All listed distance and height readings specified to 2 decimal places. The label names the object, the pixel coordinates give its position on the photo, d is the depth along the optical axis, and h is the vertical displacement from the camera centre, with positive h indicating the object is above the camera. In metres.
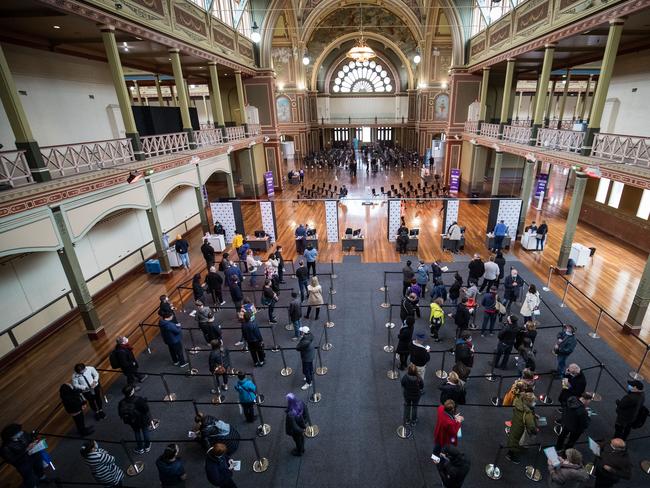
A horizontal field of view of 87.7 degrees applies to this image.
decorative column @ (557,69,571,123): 20.05 +0.27
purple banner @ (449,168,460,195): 23.05 -4.82
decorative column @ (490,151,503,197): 16.89 -3.29
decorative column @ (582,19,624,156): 9.33 +0.40
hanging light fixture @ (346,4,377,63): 26.11 +4.33
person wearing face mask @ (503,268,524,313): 9.46 -4.92
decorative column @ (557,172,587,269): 11.12 -3.88
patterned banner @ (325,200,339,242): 14.70 -4.44
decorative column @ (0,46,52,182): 7.09 +0.10
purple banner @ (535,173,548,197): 18.66 -4.24
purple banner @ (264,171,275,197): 23.06 -4.23
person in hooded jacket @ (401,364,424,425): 5.91 -4.60
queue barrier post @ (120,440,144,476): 6.02 -5.78
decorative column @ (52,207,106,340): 8.31 -3.79
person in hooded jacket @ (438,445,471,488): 4.53 -4.54
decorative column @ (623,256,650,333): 8.47 -4.99
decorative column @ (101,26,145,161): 9.70 +0.98
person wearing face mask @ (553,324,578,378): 6.87 -4.73
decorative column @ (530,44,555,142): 12.74 +0.32
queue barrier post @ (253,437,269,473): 5.93 -5.75
